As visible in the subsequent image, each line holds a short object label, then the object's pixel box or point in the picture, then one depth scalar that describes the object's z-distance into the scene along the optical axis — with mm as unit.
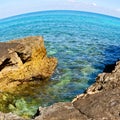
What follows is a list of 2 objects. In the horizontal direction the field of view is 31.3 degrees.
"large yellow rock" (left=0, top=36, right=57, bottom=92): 16986
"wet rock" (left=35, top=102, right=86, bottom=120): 9009
